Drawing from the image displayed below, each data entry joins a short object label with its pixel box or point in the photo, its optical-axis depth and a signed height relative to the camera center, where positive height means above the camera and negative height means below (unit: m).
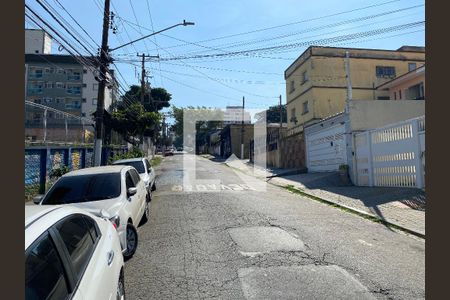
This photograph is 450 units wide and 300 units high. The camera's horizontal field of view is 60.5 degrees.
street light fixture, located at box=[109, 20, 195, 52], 17.41 +6.14
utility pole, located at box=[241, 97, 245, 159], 48.62 +1.66
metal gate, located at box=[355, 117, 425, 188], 12.22 +0.11
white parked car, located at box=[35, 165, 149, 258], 6.60 -0.68
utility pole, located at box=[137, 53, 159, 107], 37.66 +8.08
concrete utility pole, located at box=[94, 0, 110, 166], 16.41 +3.15
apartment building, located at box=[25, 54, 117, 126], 68.56 +13.86
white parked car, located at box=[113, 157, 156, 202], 14.03 -0.27
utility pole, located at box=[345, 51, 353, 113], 17.31 +3.10
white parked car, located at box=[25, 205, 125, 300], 2.44 -0.74
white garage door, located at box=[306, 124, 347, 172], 19.17 +0.53
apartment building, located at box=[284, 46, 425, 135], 32.94 +7.40
